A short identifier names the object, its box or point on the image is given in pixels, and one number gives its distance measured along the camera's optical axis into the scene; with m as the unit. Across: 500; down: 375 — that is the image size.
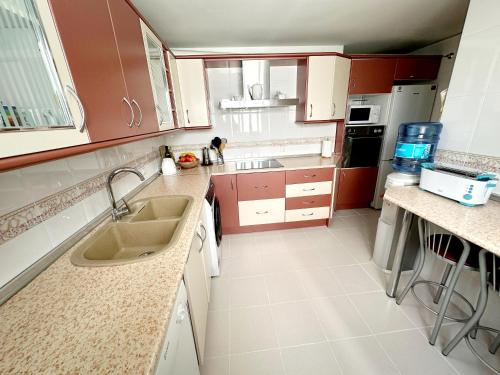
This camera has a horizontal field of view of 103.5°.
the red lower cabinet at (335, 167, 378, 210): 2.76
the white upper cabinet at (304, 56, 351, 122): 2.16
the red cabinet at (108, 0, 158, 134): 0.96
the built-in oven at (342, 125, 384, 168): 2.59
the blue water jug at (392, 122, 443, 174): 1.48
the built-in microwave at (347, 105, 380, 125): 2.53
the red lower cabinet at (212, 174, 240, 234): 2.19
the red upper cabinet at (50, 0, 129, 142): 0.64
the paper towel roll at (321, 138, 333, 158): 2.52
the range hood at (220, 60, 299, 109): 2.07
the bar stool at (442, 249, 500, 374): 0.95
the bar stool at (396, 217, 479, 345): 1.04
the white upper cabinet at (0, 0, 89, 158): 0.48
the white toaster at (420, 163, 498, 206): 1.08
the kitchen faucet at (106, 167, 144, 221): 1.03
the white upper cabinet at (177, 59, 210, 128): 2.05
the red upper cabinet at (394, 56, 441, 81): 2.41
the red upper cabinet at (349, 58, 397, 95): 2.37
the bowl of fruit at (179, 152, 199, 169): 2.29
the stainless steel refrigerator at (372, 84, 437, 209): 2.47
